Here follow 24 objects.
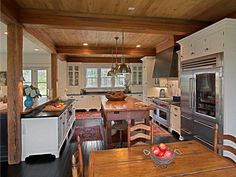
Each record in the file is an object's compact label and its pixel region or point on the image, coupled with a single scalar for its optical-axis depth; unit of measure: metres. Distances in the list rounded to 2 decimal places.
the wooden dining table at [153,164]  1.49
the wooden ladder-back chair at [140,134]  2.29
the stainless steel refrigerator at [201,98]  3.08
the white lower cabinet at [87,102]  8.93
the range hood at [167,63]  5.59
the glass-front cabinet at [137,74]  9.86
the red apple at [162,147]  1.59
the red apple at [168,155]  1.54
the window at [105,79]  10.07
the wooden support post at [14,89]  3.24
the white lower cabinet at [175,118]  4.76
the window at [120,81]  10.15
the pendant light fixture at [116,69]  5.55
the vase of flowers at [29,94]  3.87
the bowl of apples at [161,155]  1.54
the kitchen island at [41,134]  3.49
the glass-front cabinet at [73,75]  9.18
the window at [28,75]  8.60
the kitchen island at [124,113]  3.89
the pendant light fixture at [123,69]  5.36
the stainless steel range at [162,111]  5.42
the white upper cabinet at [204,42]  3.02
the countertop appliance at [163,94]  6.95
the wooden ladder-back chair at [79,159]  1.58
